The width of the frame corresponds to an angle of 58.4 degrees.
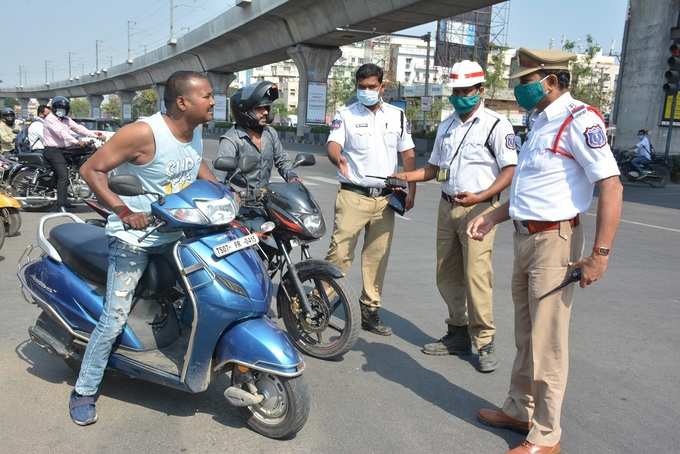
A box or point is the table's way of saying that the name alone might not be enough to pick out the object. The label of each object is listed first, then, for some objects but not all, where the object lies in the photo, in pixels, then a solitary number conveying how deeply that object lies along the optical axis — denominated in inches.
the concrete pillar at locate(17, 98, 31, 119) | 4731.1
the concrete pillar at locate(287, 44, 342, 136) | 1298.0
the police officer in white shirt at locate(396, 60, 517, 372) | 155.3
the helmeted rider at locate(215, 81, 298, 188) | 173.2
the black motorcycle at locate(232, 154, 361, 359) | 148.7
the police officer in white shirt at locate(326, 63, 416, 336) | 178.4
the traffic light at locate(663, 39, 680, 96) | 647.8
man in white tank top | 118.3
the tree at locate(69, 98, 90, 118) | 5471.0
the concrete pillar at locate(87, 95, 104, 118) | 3518.9
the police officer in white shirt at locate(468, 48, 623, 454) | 109.0
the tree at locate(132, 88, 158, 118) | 3922.2
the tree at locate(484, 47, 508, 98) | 1849.5
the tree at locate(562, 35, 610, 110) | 1720.0
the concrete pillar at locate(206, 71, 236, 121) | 1860.2
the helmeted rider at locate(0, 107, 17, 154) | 462.3
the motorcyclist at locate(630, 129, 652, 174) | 711.1
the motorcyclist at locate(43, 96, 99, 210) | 372.2
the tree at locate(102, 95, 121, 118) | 4724.9
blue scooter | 114.9
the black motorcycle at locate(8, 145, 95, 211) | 387.2
